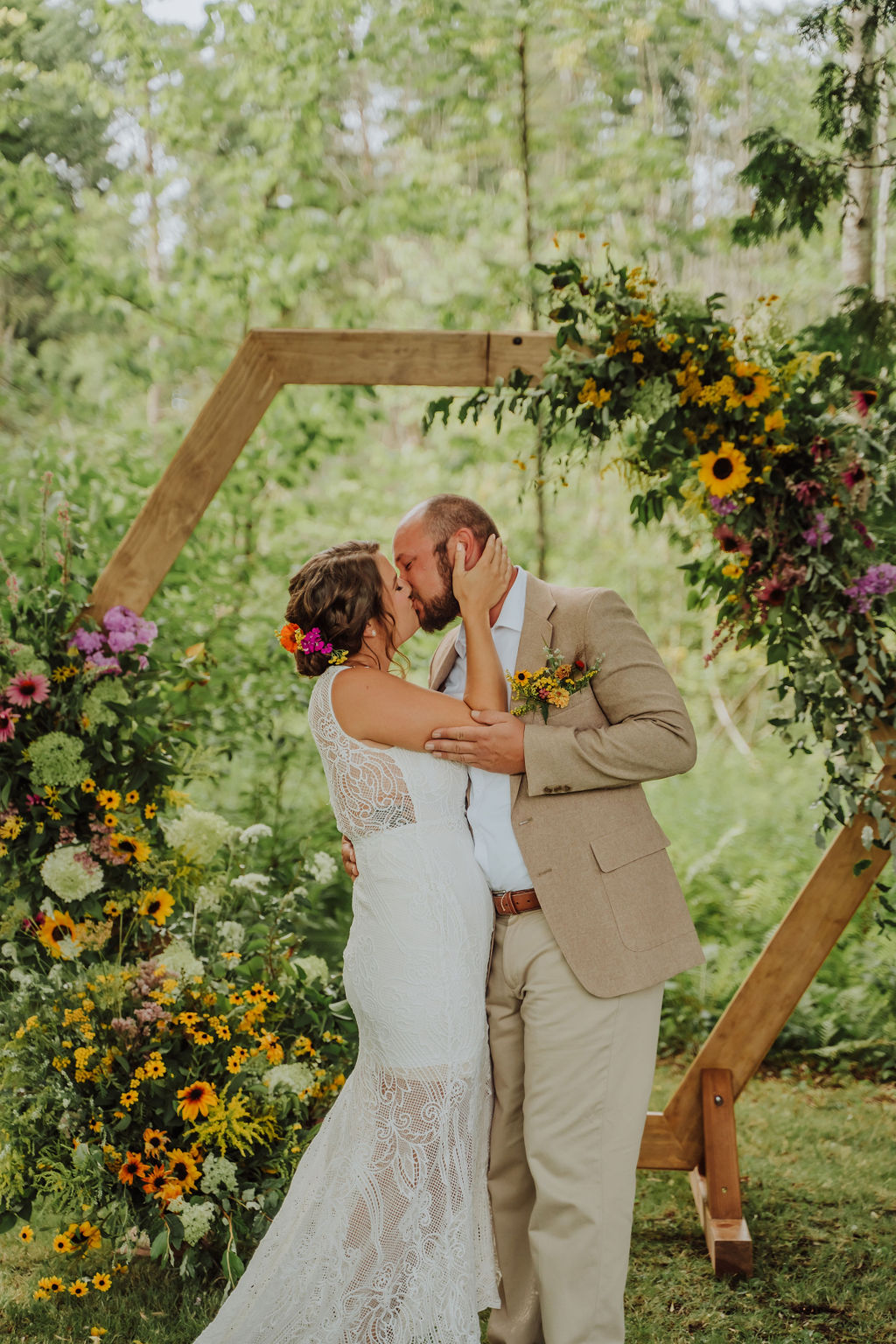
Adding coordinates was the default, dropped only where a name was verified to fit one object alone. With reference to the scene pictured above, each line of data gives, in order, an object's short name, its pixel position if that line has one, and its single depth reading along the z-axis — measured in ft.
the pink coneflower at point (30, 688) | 10.12
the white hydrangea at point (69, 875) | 9.93
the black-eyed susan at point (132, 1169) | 8.63
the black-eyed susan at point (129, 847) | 10.21
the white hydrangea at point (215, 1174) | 8.87
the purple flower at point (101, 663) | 10.34
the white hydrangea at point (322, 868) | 10.97
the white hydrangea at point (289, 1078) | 9.39
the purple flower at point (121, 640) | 10.53
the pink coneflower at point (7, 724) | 10.03
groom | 7.66
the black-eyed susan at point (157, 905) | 10.27
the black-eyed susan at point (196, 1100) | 8.87
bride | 7.48
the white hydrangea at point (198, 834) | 10.54
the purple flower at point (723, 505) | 9.85
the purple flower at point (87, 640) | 10.46
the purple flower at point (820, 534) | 9.53
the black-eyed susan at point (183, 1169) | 8.81
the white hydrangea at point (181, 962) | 9.73
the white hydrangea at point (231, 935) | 10.59
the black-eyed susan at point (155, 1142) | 8.83
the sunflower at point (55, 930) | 10.09
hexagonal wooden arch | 10.22
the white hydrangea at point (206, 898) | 10.81
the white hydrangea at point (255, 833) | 11.06
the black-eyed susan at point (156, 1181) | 8.69
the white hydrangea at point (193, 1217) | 8.49
